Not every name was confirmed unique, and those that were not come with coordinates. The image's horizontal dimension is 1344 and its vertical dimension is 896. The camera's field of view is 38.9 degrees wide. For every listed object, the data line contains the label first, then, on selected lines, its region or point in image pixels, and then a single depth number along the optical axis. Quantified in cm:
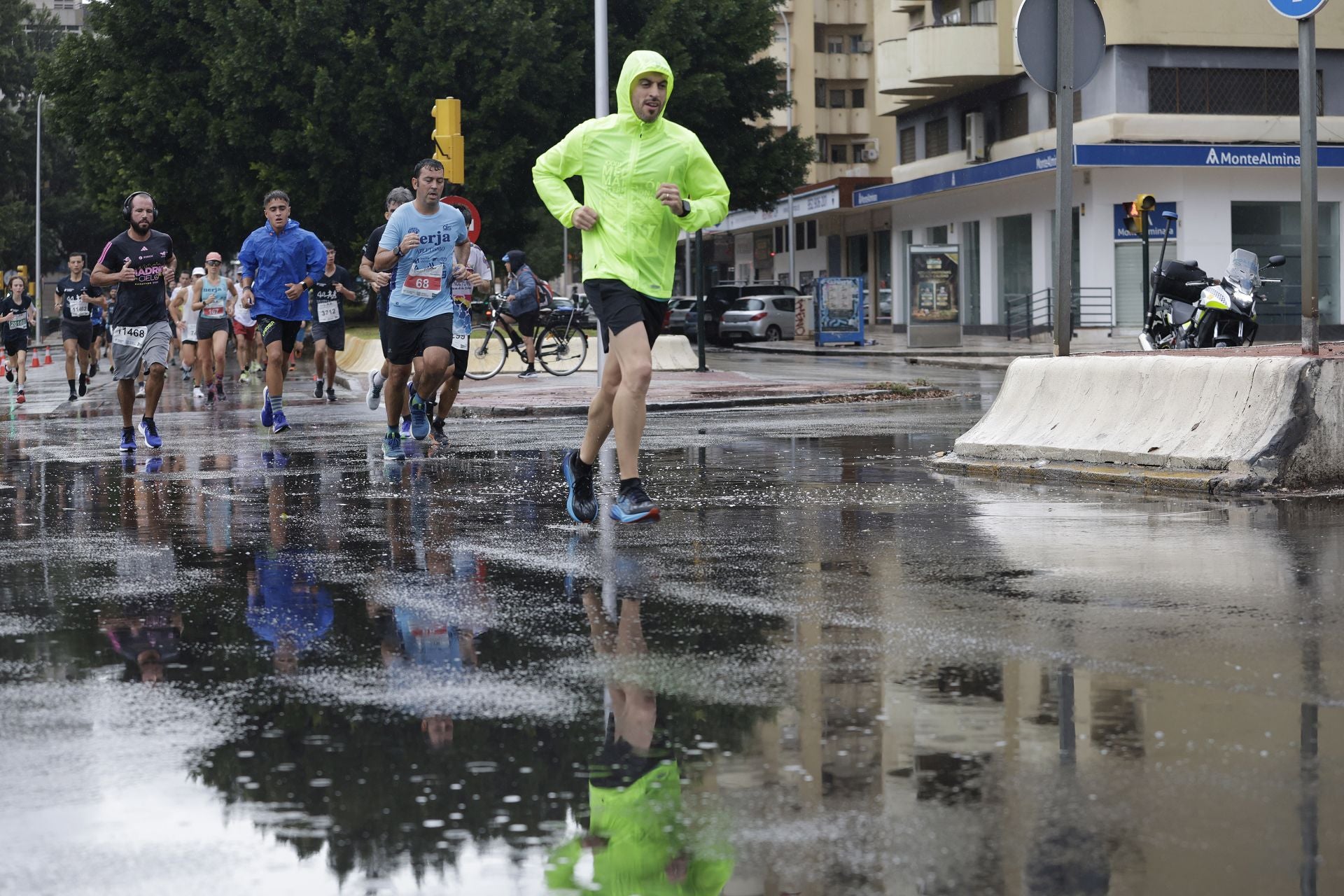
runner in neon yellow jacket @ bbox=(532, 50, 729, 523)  848
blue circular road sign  959
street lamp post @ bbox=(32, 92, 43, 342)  6159
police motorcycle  1809
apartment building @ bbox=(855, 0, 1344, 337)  4397
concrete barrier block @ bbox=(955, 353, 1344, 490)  938
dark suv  4903
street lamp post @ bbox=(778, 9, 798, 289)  6744
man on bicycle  2655
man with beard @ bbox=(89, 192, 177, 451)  1341
